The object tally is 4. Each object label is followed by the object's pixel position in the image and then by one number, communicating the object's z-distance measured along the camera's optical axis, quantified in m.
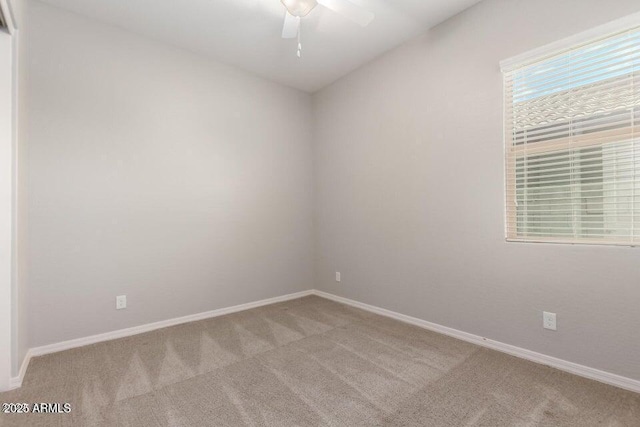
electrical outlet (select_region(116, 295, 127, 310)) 2.69
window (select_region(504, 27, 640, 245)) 1.86
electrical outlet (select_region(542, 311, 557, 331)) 2.10
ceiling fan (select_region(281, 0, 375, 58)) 1.97
